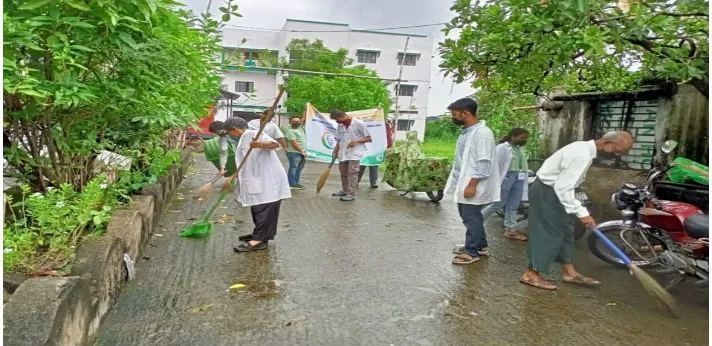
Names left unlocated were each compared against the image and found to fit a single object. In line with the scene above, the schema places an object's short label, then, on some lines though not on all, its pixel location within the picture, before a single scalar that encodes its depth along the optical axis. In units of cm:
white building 3956
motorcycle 425
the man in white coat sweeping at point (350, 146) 861
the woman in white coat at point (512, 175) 652
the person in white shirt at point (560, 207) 422
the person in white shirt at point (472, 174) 490
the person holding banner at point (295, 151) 978
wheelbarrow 871
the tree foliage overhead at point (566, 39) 405
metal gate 789
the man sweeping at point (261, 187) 535
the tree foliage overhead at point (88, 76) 316
